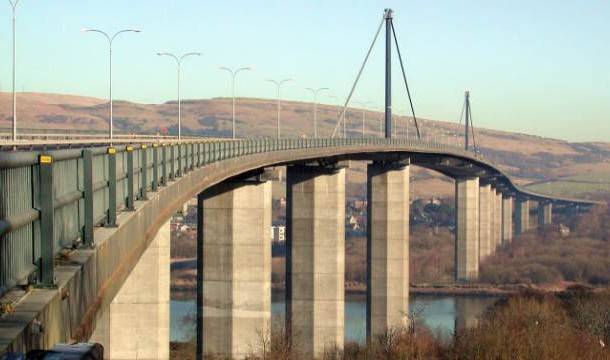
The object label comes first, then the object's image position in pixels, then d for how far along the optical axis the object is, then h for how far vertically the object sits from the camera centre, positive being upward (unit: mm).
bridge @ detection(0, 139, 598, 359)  9000 -845
